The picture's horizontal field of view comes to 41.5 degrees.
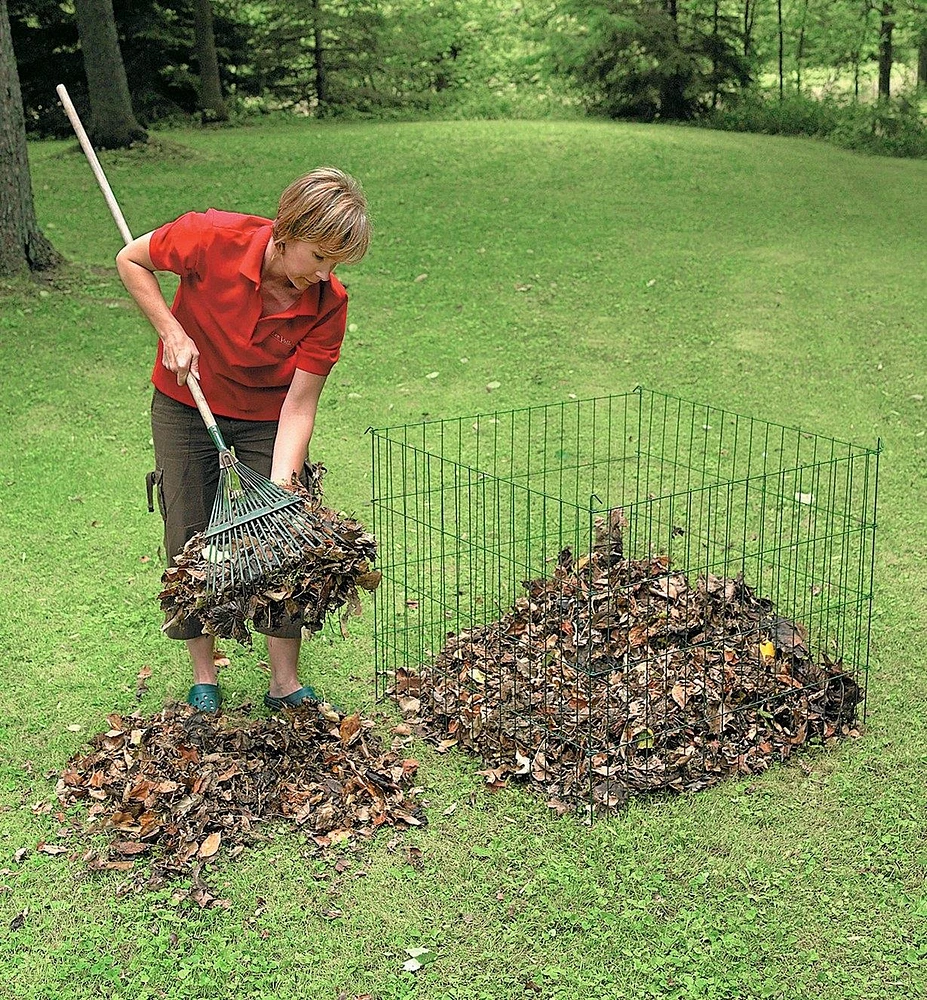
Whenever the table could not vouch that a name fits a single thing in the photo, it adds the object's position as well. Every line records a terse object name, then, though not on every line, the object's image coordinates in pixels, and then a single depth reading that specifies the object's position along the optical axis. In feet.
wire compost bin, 13.73
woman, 11.56
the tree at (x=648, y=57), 60.08
